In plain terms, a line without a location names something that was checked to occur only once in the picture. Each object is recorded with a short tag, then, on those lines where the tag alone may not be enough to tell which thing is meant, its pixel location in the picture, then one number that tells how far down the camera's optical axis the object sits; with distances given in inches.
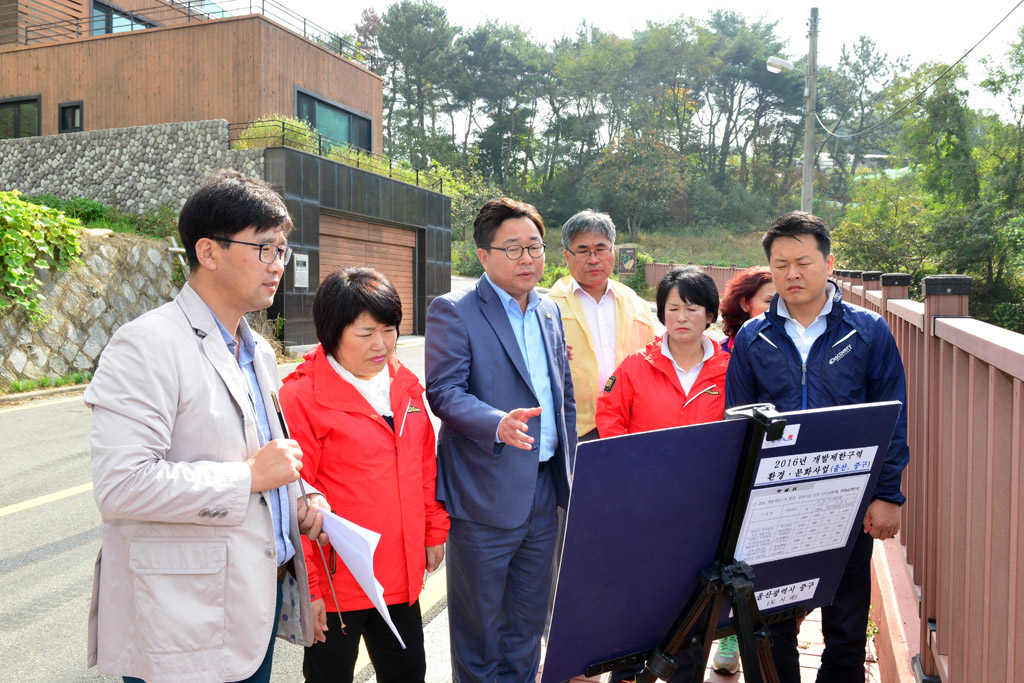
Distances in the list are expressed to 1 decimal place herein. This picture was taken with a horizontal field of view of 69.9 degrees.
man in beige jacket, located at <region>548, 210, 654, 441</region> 145.0
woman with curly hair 149.1
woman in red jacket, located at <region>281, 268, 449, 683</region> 96.7
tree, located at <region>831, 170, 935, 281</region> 942.4
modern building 686.5
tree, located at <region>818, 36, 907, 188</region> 2409.0
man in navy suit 106.8
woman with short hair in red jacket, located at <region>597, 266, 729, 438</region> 125.6
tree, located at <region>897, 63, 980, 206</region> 1022.4
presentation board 54.3
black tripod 58.6
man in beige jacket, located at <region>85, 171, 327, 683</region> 65.9
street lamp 724.0
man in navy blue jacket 101.8
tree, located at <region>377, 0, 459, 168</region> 2074.3
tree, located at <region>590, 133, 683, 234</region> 2126.0
